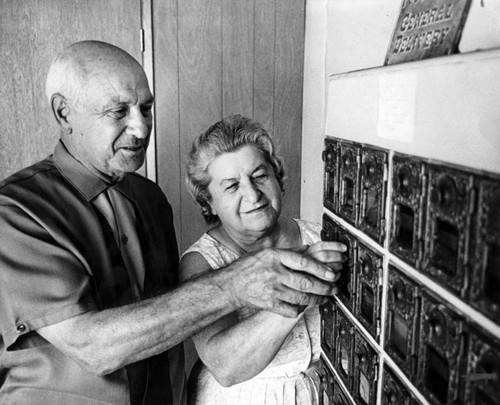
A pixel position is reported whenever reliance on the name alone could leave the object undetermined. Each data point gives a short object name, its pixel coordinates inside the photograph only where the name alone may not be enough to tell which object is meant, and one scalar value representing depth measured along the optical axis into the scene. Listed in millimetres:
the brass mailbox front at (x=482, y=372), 729
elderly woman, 1555
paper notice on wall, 943
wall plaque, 973
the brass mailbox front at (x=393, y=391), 1004
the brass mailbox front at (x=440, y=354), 819
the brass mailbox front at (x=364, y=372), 1160
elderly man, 1318
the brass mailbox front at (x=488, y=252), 720
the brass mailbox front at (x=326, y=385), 1498
